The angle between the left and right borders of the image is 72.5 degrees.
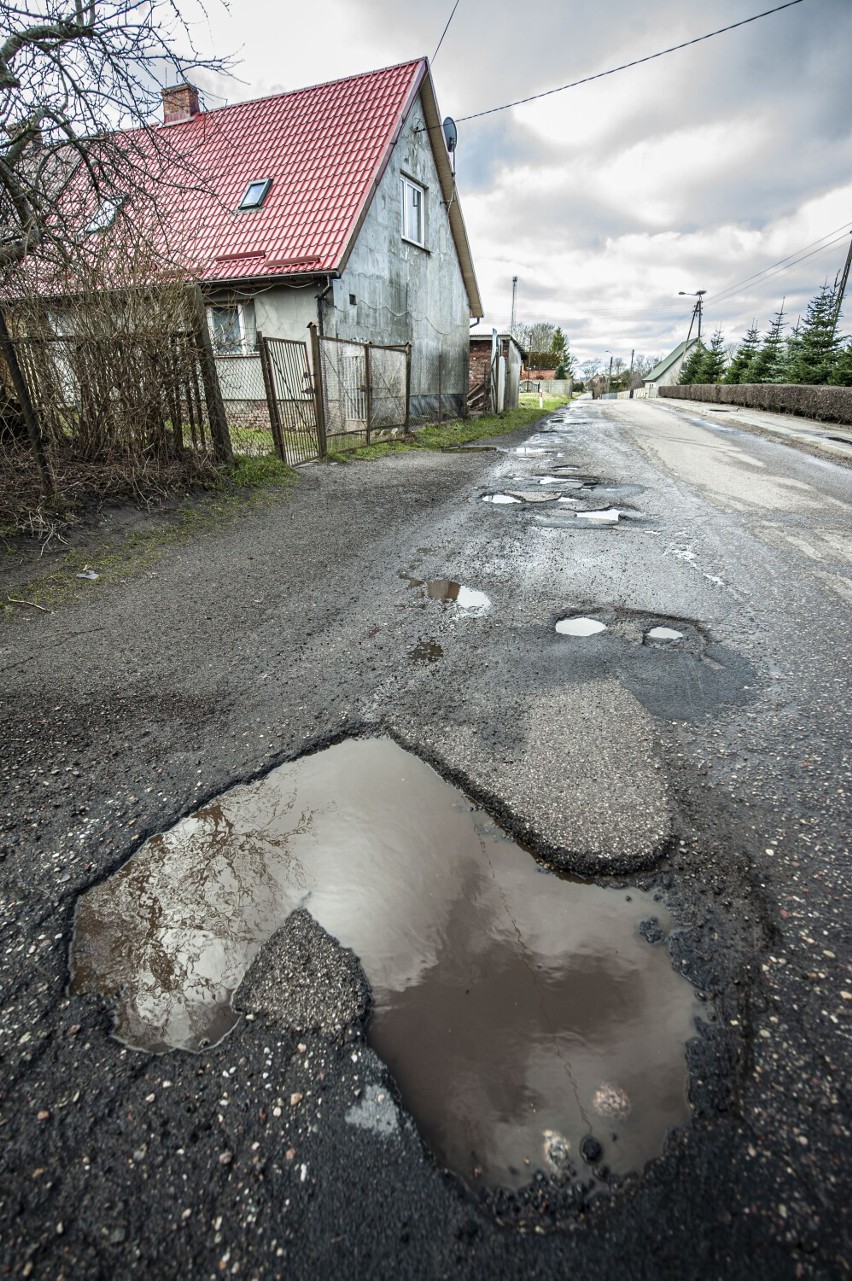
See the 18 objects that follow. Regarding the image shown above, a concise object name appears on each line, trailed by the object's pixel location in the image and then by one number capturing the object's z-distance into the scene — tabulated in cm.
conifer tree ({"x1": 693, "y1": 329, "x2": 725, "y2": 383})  4281
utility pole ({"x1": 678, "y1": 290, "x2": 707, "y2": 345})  5091
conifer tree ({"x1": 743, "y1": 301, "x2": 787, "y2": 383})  2977
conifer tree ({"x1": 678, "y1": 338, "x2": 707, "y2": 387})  4516
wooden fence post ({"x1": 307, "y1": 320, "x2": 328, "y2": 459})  897
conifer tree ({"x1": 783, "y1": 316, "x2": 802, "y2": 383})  2578
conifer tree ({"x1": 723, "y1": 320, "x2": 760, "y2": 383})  3362
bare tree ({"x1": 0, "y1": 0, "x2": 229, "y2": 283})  473
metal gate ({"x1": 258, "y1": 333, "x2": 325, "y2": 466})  855
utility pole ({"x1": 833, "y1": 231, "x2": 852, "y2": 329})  2400
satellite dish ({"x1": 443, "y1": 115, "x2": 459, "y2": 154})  1497
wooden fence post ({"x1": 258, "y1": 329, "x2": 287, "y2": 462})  798
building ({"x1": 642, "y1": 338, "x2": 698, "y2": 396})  6484
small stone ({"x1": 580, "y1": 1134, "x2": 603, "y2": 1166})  114
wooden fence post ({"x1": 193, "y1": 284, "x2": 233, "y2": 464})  642
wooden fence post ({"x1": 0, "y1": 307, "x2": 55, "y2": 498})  486
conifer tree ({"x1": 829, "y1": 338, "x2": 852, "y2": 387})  1981
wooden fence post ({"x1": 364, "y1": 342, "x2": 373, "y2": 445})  1063
